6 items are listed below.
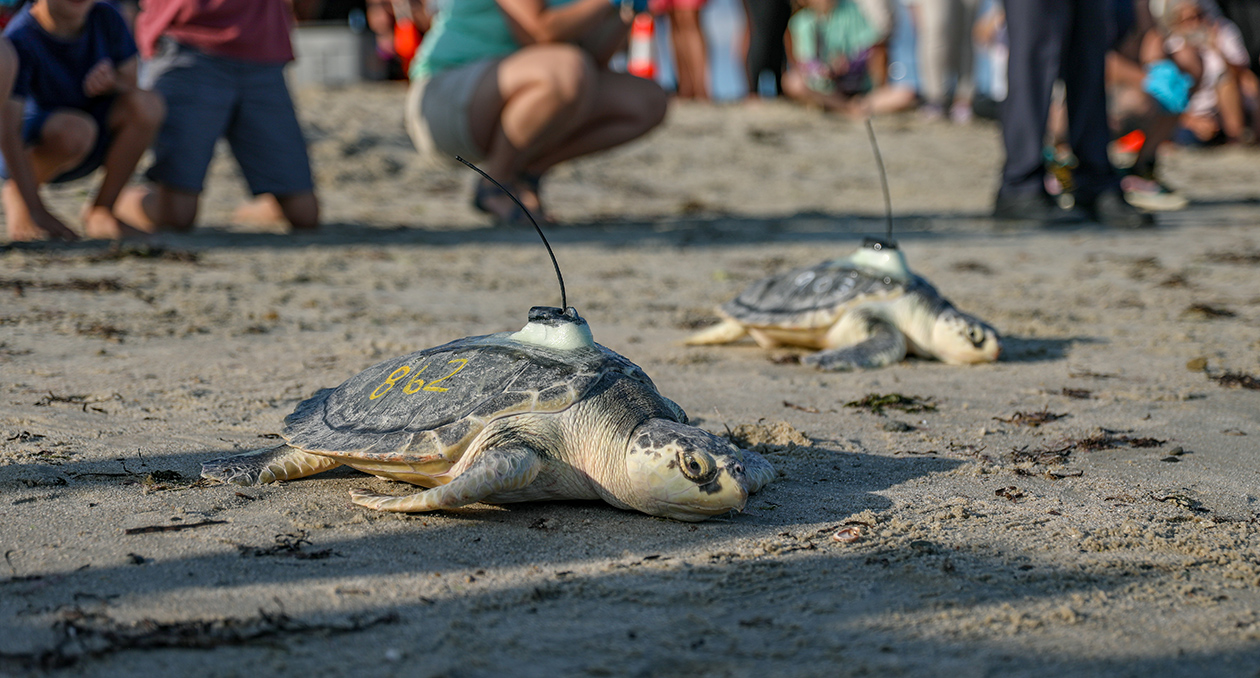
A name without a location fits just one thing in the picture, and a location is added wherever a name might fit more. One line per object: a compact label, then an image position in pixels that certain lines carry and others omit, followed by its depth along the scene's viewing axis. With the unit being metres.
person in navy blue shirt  4.16
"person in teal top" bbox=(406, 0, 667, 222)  5.30
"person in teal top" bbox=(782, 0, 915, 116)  10.04
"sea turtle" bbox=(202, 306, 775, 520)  1.80
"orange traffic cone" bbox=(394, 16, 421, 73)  10.21
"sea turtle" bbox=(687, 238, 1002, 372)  3.11
